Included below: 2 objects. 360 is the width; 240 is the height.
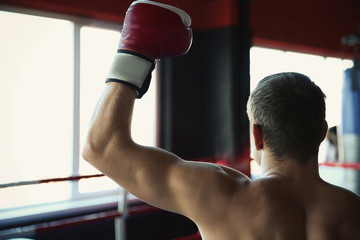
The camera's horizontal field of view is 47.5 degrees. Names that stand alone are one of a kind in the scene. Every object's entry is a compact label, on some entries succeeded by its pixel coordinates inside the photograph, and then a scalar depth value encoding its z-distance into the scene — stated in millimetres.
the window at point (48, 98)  2936
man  635
